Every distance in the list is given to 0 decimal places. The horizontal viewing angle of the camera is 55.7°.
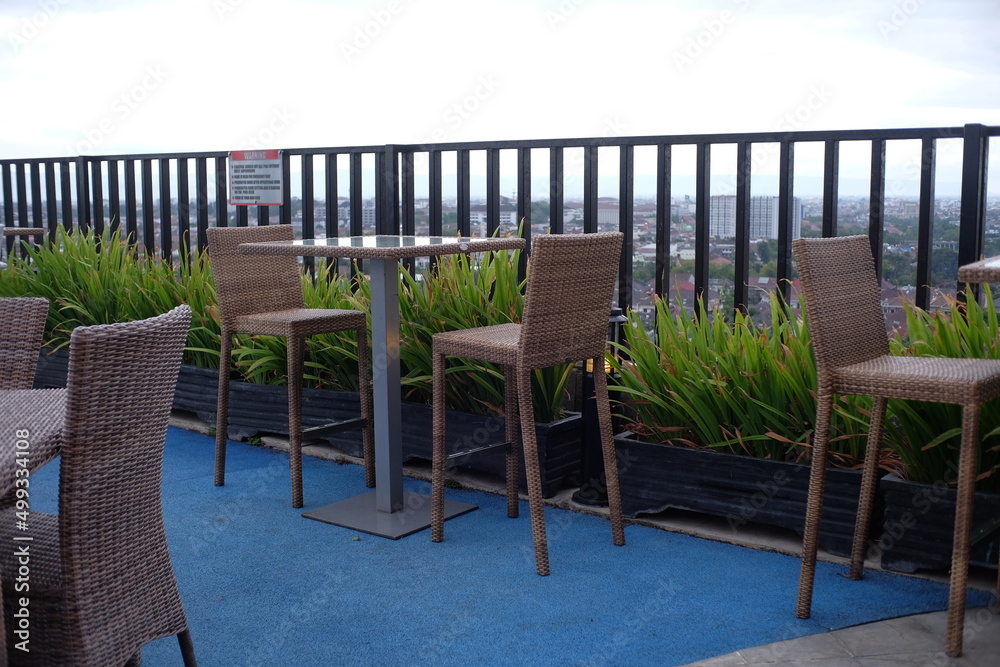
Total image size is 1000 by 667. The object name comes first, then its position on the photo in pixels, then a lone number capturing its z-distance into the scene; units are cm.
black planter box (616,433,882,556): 320
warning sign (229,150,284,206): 607
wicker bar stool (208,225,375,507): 387
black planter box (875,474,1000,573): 293
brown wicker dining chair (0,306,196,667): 166
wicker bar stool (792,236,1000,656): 245
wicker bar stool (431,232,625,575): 309
